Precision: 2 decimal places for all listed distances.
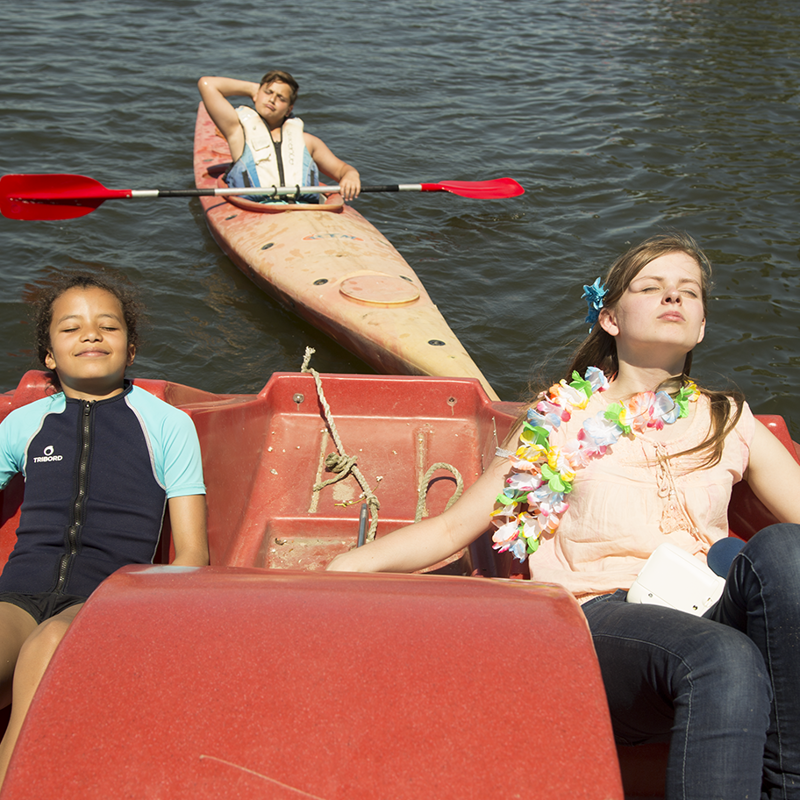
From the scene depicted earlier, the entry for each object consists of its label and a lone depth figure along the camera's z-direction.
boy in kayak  5.46
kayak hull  4.05
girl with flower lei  1.48
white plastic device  1.61
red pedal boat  0.92
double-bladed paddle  5.20
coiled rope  2.68
